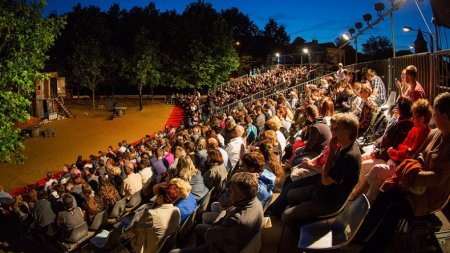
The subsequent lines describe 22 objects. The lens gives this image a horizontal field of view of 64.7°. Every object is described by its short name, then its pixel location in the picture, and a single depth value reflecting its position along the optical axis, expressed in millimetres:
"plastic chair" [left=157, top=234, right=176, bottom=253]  4488
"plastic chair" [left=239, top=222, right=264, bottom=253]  3751
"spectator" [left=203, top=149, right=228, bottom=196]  6355
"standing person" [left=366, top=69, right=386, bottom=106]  9312
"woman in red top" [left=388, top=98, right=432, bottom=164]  3896
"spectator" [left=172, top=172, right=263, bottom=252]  3684
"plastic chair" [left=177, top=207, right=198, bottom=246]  4871
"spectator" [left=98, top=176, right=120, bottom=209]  8062
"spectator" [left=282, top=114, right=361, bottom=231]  3682
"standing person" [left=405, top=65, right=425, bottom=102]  6008
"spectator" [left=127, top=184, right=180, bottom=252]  4691
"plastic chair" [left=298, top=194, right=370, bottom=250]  3375
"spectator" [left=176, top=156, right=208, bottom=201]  5949
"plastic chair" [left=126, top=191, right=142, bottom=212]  7802
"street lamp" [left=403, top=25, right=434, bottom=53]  6957
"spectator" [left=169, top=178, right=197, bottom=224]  5109
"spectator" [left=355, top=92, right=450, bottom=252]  3168
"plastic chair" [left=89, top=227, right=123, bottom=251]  5357
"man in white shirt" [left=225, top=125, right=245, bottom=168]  7668
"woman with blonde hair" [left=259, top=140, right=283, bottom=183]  5703
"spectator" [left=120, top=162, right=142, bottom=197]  8422
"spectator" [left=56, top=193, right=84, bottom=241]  7223
